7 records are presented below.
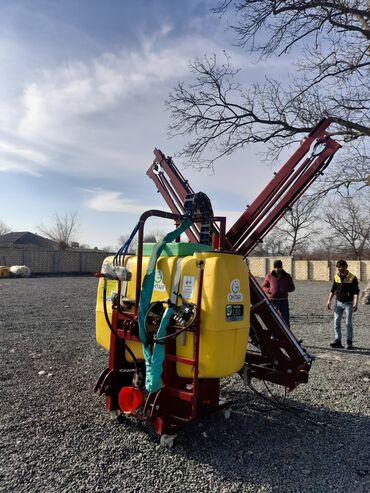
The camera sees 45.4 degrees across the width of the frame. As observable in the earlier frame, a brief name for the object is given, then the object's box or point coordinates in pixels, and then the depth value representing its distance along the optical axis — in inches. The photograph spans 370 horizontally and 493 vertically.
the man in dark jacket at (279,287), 371.9
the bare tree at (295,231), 2045.5
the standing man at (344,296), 369.1
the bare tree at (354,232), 2014.0
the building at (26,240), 2620.6
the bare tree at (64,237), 2686.5
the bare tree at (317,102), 426.0
